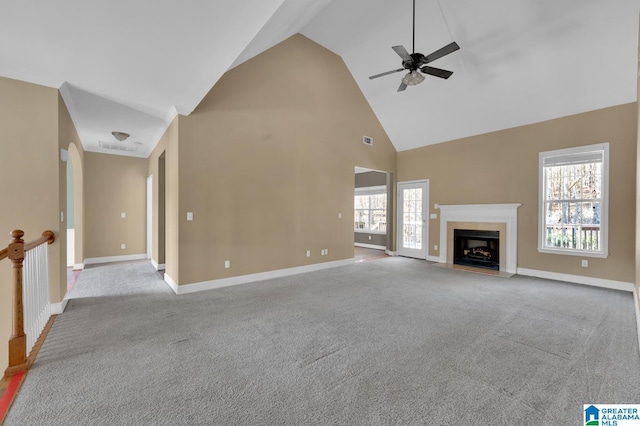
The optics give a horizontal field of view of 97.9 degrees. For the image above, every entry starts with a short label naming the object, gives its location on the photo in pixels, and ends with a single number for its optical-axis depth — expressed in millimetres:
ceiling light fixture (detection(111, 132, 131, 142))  5140
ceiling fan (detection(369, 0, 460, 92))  3685
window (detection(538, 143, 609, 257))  4608
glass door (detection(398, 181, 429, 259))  7145
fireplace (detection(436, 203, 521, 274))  5559
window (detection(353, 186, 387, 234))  9180
